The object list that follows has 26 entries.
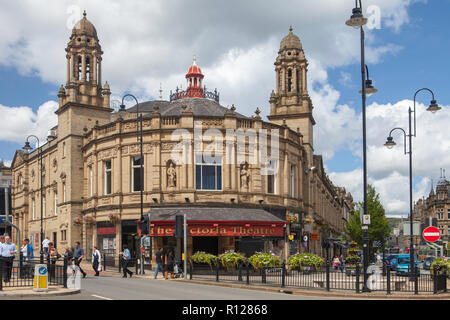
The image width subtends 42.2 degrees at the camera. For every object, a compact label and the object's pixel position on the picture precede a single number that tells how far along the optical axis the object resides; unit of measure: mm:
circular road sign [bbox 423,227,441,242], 23034
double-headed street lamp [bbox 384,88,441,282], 27661
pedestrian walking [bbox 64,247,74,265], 26423
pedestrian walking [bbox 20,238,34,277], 20409
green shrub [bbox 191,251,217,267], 30375
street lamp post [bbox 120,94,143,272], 34306
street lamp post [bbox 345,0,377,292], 19891
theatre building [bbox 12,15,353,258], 37000
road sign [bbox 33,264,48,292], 17938
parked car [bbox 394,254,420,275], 40562
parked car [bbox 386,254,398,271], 45000
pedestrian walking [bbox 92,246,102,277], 29469
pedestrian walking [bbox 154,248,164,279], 29423
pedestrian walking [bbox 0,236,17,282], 21688
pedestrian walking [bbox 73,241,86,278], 26953
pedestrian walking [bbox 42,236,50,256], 35969
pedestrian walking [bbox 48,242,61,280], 20938
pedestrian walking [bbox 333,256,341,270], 37188
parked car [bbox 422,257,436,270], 38766
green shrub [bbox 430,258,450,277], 22391
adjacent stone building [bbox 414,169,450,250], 148750
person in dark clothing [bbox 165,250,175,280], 29406
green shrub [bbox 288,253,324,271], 24781
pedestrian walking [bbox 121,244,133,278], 29156
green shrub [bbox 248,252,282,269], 27422
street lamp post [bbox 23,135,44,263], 44531
